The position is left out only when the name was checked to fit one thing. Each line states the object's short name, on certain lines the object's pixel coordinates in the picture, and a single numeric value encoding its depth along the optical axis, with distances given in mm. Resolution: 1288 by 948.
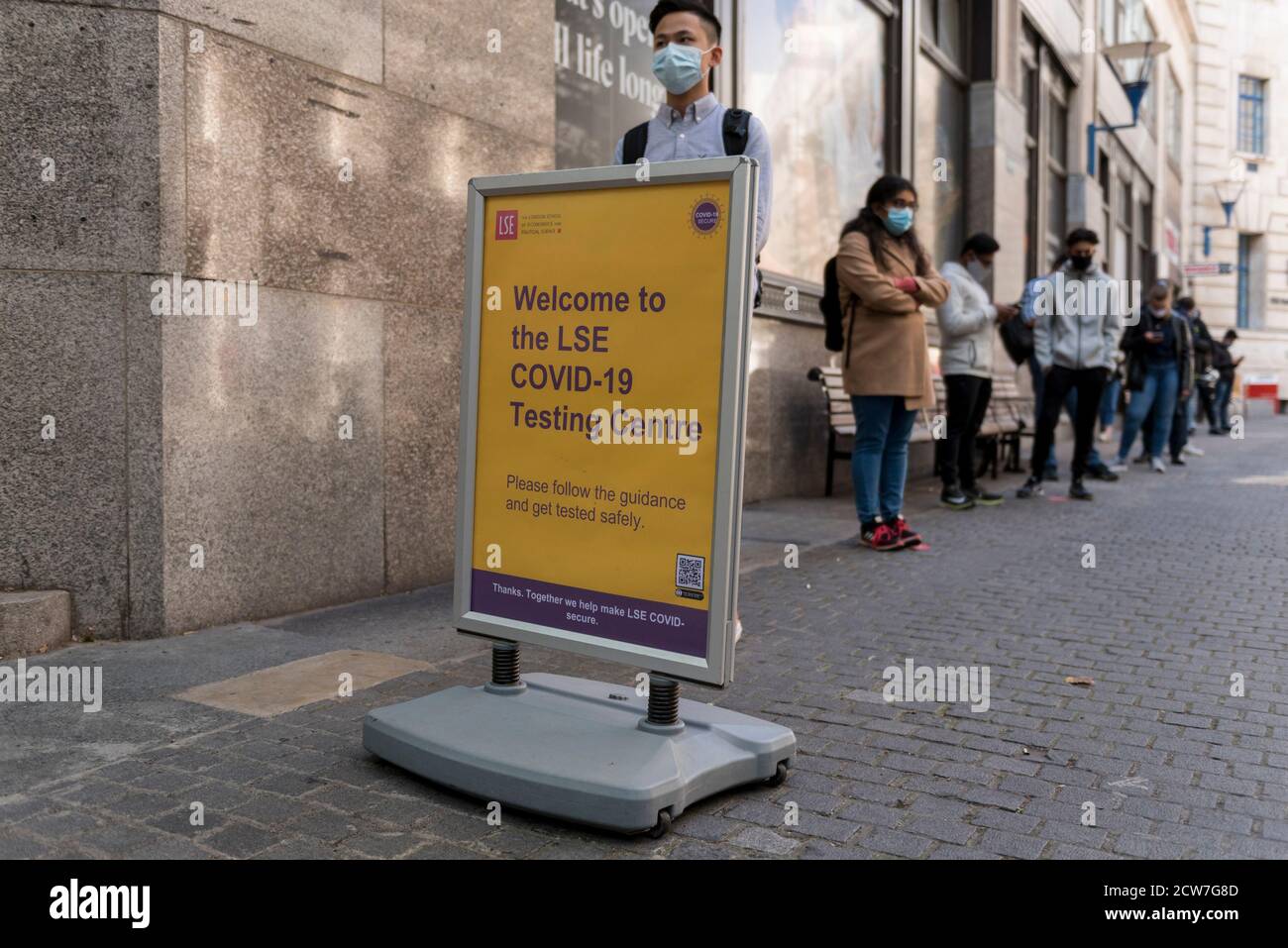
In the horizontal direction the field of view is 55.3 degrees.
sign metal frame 2941
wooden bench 9805
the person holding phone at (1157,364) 12312
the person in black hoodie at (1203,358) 18030
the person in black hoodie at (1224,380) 21531
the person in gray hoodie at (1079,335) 9359
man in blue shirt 4414
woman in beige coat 6836
